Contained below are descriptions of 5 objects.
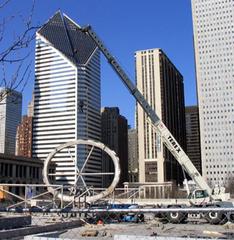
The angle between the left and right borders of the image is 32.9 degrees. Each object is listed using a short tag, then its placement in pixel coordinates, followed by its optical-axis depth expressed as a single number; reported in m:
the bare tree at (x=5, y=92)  7.68
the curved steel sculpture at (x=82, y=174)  47.84
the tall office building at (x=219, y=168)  197.88
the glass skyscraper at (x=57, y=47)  194.62
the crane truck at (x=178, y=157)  33.70
